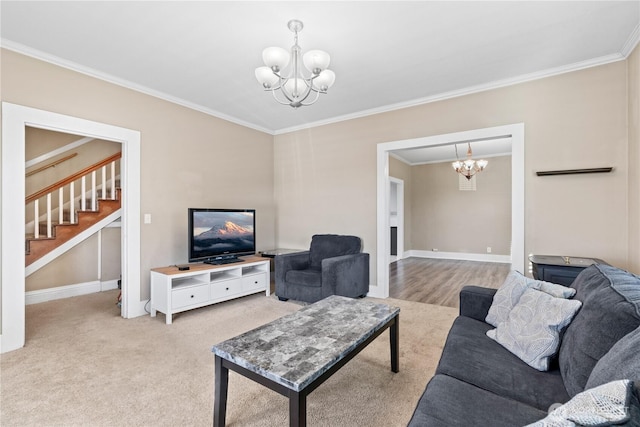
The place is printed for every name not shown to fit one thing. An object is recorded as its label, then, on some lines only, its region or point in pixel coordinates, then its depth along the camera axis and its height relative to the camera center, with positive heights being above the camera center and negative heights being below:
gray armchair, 3.55 -0.75
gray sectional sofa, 1.02 -0.73
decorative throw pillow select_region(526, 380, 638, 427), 0.61 -0.42
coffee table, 1.29 -0.70
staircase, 3.84 +0.04
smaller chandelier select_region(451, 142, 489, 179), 5.97 +0.98
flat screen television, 3.63 -0.28
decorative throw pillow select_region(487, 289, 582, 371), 1.42 -0.59
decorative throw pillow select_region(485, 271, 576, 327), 1.80 -0.51
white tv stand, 3.21 -0.85
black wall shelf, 2.85 +0.42
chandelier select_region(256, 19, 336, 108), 2.15 +1.11
